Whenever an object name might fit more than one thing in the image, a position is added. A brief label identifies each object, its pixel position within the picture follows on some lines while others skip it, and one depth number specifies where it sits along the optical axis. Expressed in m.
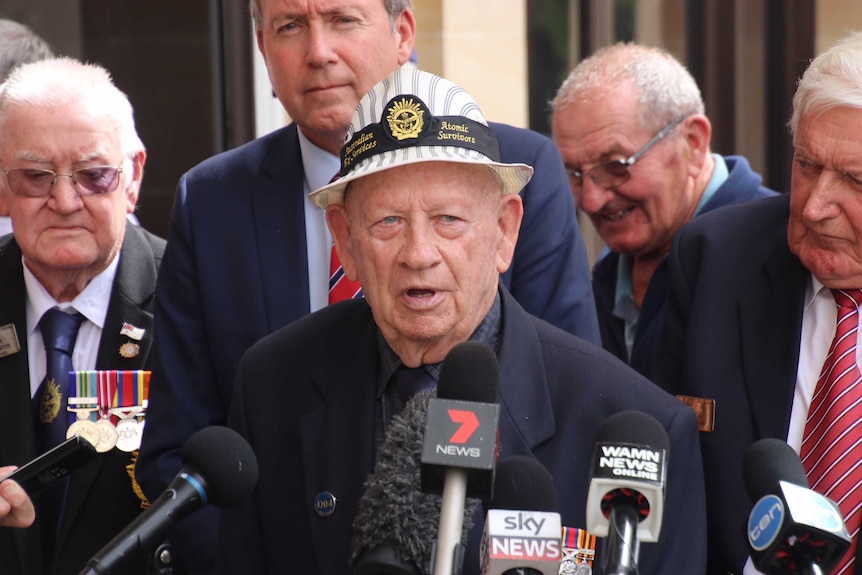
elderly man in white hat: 5.77
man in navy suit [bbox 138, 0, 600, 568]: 7.11
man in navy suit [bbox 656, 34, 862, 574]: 6.34
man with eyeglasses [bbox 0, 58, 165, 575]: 7.73
